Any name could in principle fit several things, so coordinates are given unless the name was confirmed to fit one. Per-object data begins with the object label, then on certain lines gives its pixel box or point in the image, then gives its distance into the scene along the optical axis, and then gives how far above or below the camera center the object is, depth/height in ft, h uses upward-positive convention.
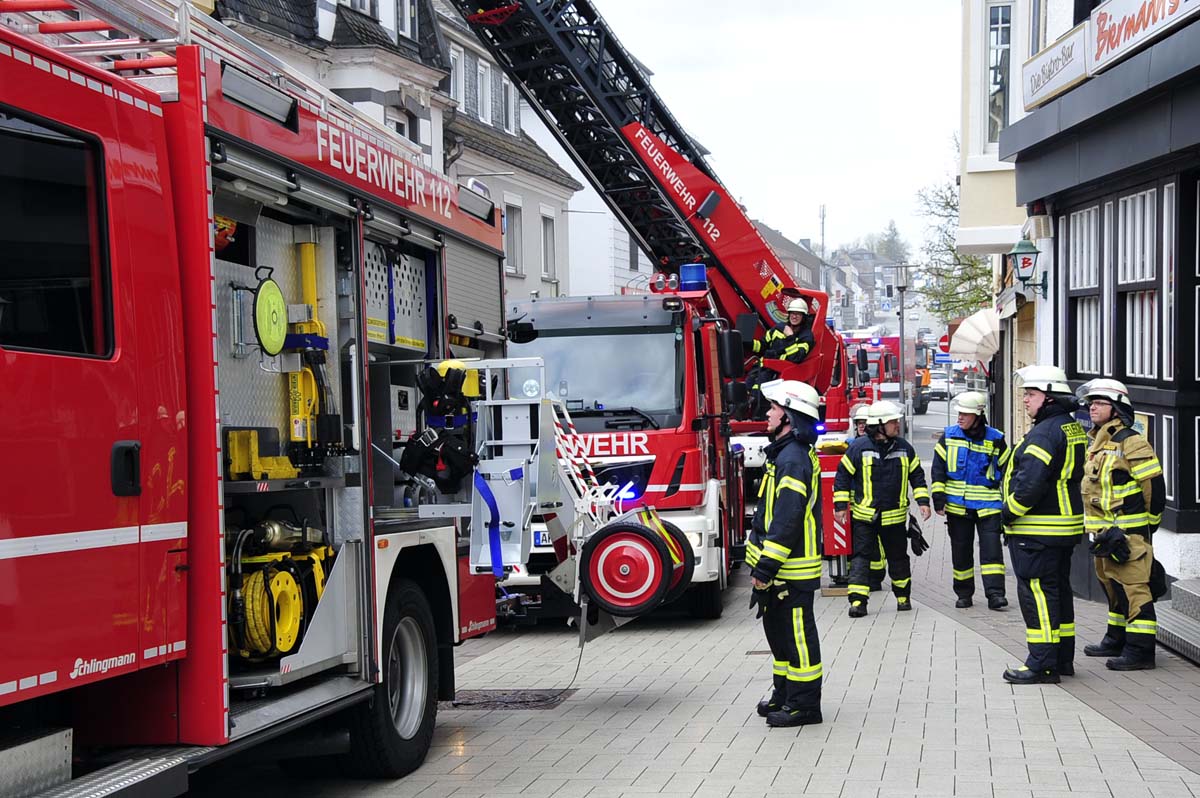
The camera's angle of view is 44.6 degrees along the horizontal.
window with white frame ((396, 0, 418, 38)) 91.57 +21.62
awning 79.92 +0.48
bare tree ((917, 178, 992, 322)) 149.69 +8.27
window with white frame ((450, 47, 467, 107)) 106.42 +20.86
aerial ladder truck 39.09 +1.17
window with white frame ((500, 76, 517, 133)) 117.91 +20.50
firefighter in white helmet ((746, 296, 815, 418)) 47.75 +0.19
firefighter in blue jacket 40.83 -3.86
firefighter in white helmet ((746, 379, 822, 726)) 26.16 -3.68
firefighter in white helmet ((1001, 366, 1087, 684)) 29.66 -3.48
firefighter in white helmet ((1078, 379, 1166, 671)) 31.01 -3.63
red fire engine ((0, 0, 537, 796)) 14.75 -0.54
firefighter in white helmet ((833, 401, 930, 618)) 41.22 -4.19
